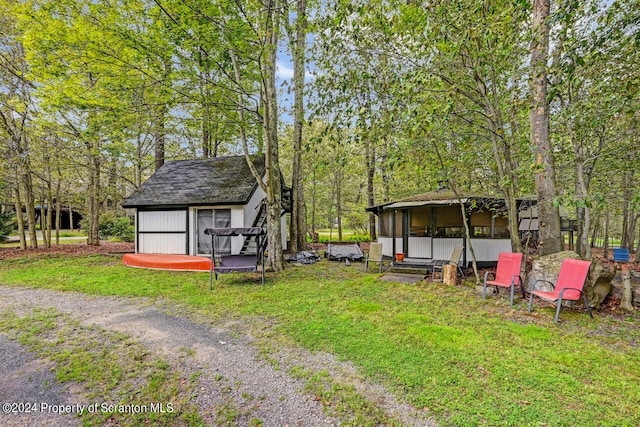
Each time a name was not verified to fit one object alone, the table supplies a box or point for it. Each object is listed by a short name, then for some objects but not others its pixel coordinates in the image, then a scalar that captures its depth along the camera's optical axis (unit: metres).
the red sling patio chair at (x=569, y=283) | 4.59
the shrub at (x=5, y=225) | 14.41
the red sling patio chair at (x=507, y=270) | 5.89
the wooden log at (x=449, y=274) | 7.39
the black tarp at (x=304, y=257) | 10.84
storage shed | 10.83
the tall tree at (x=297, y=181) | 12.21
